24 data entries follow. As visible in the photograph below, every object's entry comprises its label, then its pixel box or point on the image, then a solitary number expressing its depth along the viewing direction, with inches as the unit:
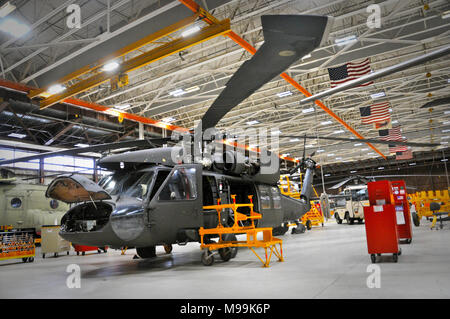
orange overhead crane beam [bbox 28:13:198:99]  434.0
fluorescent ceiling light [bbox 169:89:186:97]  692.0
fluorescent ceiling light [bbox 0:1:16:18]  385.1
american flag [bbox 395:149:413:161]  1024.5
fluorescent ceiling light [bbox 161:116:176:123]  884.8
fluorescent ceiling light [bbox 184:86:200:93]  699.2
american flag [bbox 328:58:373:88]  559.5
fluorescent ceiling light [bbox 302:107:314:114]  824.9
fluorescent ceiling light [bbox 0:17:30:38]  449.4
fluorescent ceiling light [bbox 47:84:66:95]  572.5
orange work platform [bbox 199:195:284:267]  252.0
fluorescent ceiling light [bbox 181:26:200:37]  466.0
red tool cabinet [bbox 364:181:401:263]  227.0
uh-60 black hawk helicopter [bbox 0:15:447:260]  184.1
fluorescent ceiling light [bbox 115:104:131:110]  736.3
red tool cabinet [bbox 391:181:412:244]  320.6
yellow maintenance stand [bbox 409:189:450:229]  562.4
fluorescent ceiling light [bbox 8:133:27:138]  796.2
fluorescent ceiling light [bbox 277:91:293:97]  747.5
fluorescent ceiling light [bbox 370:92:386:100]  788.6
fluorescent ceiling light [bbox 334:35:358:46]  522.3
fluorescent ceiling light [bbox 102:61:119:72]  524.0
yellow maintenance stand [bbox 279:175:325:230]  702.0
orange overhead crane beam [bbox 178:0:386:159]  418.9
